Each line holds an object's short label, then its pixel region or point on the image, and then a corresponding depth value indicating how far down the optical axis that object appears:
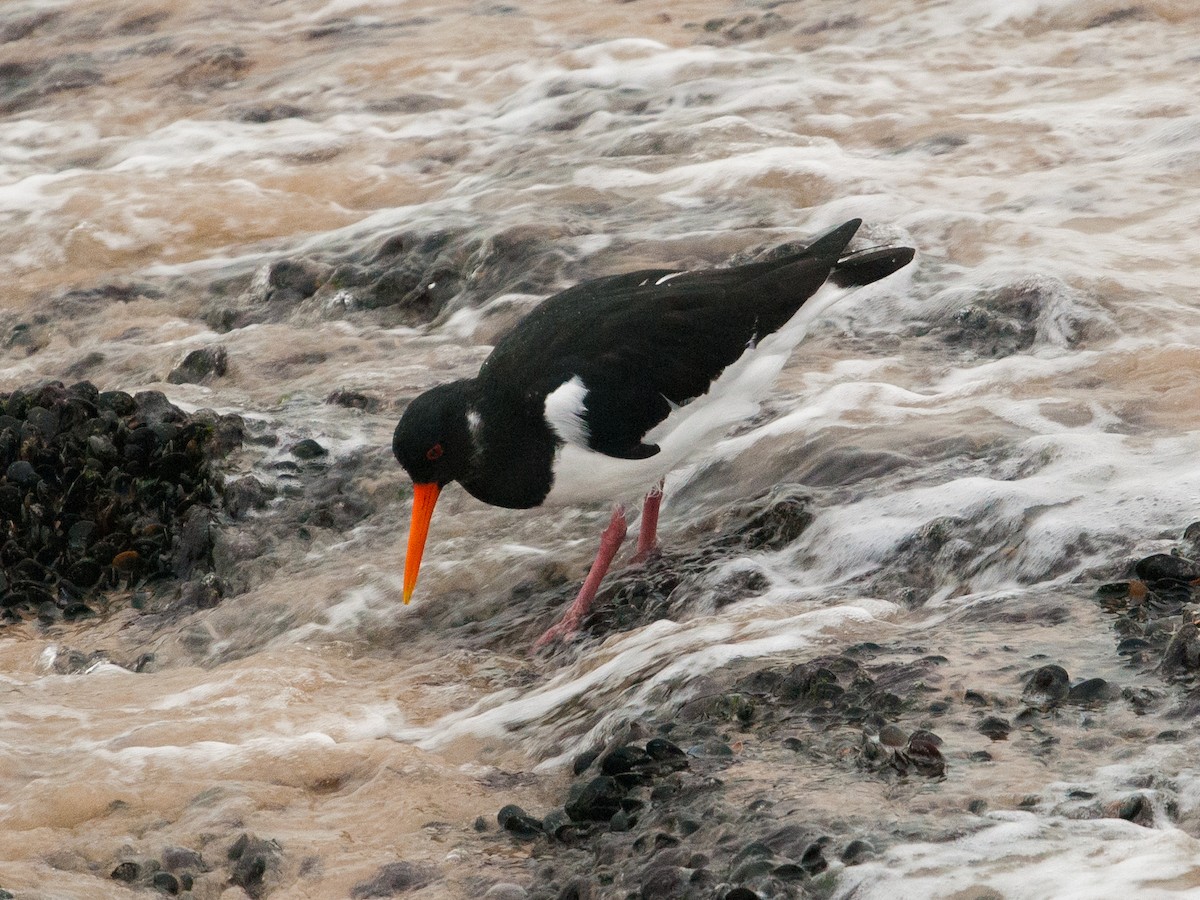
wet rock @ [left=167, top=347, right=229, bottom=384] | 14.09
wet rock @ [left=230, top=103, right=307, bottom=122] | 21.11
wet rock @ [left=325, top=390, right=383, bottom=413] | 12.86
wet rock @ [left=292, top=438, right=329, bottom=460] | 12.05
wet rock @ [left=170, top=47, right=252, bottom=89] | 22.72
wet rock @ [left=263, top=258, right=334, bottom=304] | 15.64
